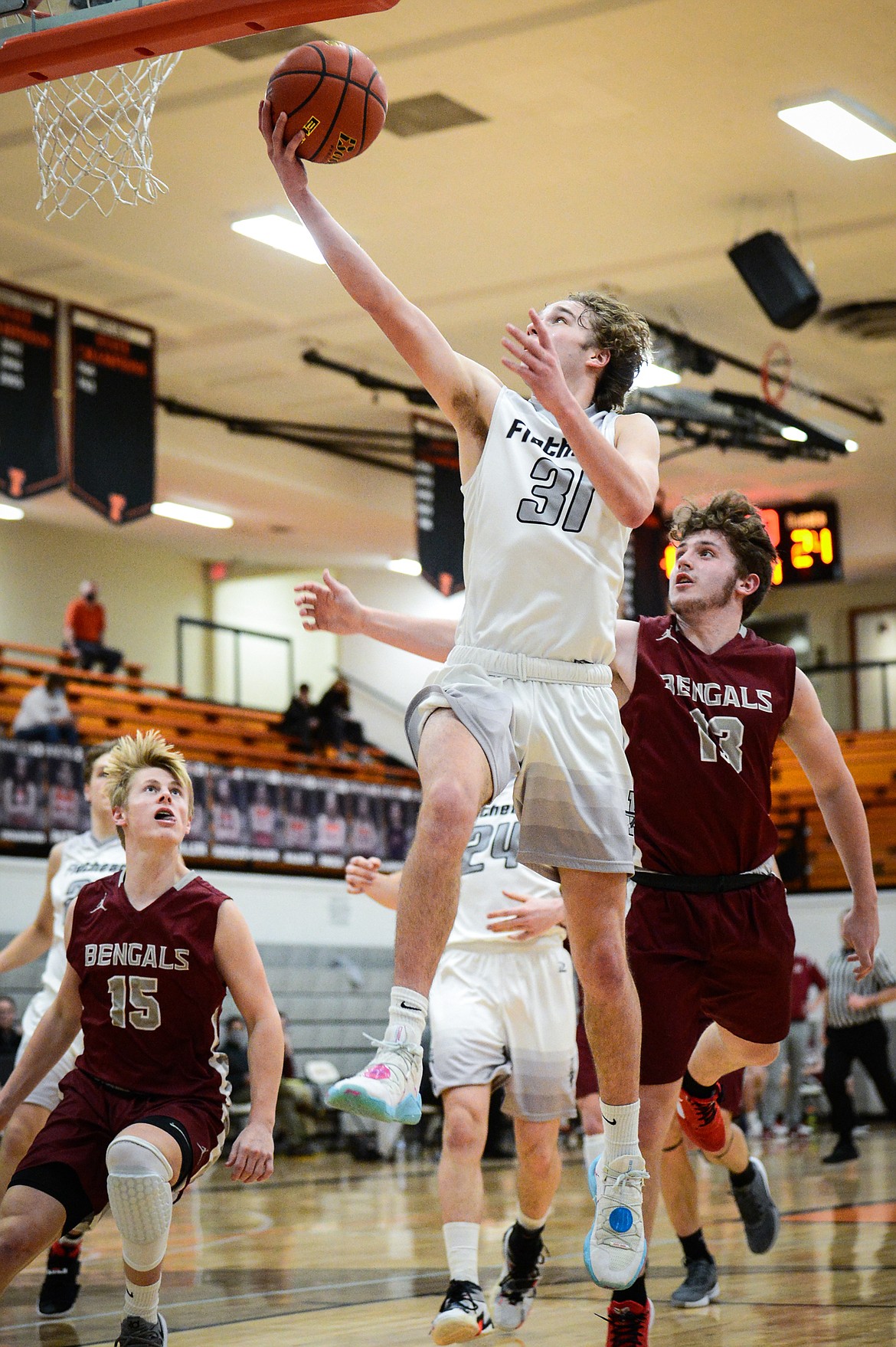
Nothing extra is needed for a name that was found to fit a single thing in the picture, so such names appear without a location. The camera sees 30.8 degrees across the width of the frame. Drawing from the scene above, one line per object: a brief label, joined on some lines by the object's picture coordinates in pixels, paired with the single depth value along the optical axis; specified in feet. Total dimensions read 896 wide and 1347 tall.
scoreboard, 54.44
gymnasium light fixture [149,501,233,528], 62.69
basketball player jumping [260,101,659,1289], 11.60
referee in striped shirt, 40.55
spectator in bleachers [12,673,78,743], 47.70
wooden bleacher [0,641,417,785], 54.13
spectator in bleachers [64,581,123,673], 60.08
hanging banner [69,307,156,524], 41.19
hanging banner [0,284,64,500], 39.17
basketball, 12.28
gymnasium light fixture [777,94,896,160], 33.68
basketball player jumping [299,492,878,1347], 15.01
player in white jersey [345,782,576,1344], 16.76
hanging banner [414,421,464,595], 49.49
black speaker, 37.01
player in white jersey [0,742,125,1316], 18.93
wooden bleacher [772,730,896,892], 60.49
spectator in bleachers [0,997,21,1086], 38.09
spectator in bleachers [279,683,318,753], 63.00
